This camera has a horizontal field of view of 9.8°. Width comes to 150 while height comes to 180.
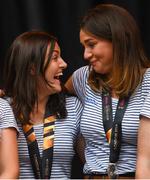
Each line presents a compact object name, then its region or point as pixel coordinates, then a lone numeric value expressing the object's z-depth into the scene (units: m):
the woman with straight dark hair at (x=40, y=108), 3.92
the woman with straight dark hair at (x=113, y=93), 3.71
